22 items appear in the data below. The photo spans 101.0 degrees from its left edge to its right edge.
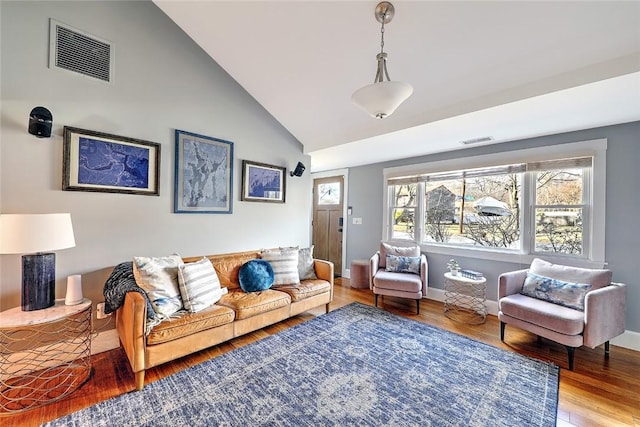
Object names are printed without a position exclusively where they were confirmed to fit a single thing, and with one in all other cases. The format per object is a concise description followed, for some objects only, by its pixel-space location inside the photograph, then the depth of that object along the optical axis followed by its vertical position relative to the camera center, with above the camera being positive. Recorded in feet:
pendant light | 5.07 +2.37
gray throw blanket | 6.37 -2.04
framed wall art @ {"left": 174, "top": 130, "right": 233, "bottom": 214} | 9.33 +1.41
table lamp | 5.49 -0.79
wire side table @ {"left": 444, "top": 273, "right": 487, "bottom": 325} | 10.61 -3.58
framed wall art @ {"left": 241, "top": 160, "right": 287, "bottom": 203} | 11.31 +1.38
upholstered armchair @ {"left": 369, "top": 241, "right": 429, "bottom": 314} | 10.98 -2.60
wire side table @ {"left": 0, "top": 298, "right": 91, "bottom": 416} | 5.60 -3.78
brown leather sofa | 6.08 -3.01
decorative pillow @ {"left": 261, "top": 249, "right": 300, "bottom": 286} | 10.10 -2.01
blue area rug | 5.31 -4.09
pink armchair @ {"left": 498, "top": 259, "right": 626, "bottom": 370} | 7.16 -2.62
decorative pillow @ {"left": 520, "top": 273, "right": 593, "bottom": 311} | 7.91 -2.28
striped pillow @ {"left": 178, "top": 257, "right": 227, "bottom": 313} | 7.40 -2.18
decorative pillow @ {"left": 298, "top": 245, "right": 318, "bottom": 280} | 10.89 -2.16
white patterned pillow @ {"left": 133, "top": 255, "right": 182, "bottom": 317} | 6.89 -1.96
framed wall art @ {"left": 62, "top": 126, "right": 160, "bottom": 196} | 7.20 +1.38
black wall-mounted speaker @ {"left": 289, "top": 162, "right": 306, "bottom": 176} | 12.85 +2.14
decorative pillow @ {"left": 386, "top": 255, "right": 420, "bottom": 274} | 12.14 -2.27
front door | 17.65 -0.35
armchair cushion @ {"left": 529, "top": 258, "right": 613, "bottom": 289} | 7.98 -1.76
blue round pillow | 9.40 -2.31
